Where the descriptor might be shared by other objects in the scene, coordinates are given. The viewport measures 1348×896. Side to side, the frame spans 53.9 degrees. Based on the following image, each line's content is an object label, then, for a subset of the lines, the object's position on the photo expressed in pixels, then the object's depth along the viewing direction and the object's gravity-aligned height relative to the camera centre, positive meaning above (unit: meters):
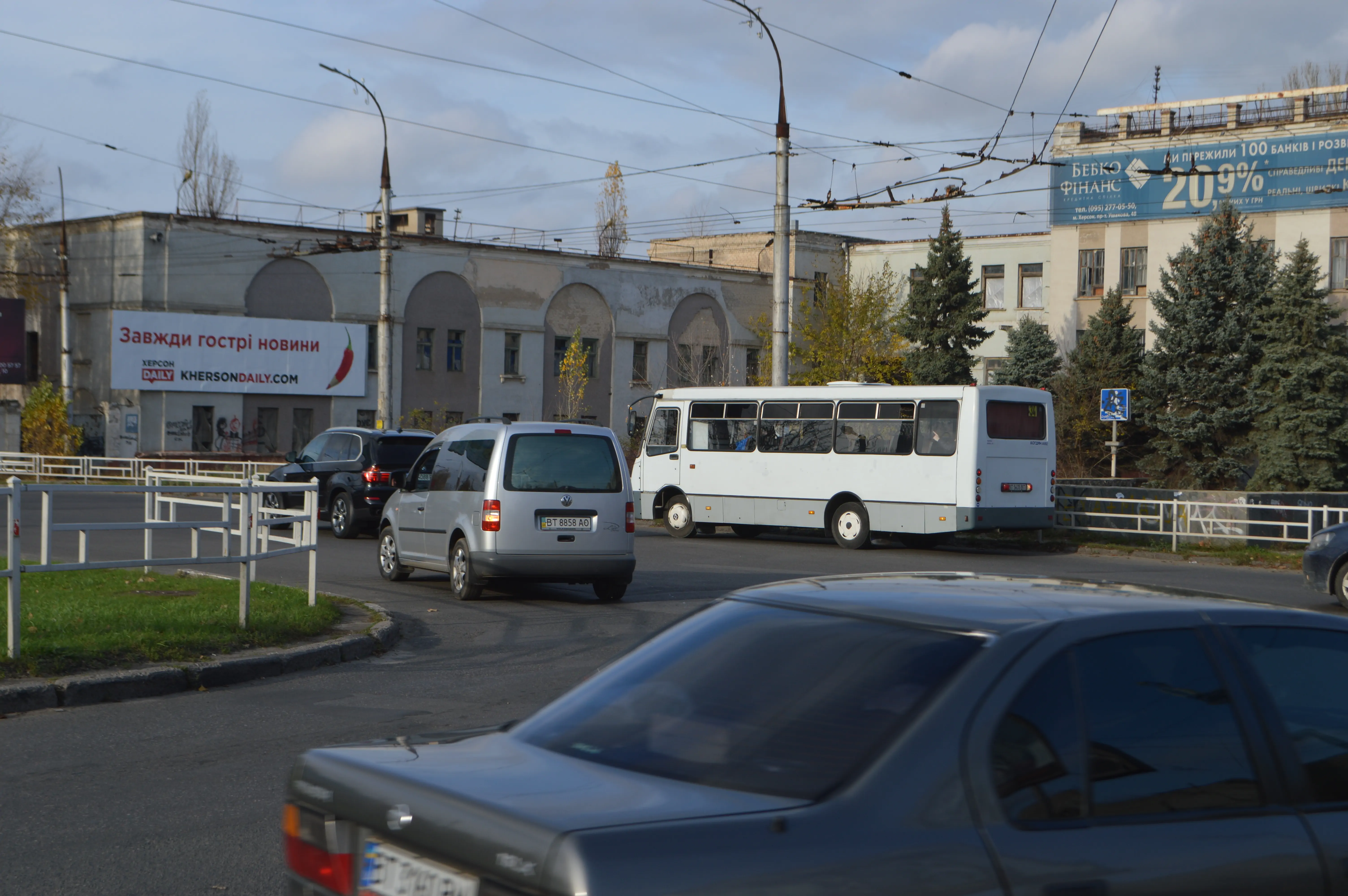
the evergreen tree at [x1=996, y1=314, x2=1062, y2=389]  53.38 +3.56
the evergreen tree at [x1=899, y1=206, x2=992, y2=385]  54.91 +5.39
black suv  23.03 -0.71
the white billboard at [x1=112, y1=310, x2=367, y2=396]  48.94 +2.78
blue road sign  29.11 +0.95
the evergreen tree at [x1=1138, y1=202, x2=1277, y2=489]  43.84 +3.03
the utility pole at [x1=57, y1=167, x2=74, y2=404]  46.16 +2.93
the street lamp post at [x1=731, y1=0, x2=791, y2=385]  27.98 +3.87
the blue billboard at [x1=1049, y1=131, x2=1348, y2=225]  51.31 +10.90
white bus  23.80 -0.35
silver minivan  14.38 -0.82
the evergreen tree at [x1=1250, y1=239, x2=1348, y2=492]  39.47 +1.91
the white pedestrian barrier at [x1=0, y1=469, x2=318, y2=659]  8.95 -0.82
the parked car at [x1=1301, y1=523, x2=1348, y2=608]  15.70 -1.31
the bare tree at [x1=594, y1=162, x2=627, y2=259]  83.06 +13.33
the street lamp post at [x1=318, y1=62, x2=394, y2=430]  31.42 +2.67
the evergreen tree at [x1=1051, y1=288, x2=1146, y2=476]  48.72 +2.41
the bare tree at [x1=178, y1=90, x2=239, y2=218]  63.59 +11.39
